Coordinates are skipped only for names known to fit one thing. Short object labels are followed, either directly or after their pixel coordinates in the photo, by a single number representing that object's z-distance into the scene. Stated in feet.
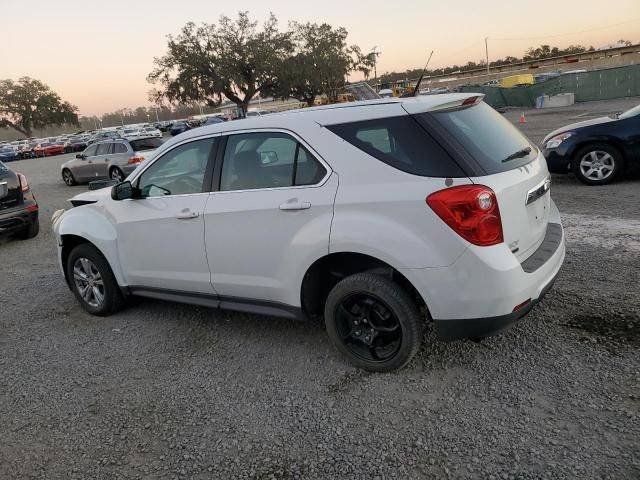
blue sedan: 25.53
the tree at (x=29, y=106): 287.89
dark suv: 25.38
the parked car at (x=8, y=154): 143.21
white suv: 9.32
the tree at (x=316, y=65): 187.52
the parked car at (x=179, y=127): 164.61
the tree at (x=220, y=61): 174.40
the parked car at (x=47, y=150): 152.76
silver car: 49.90
